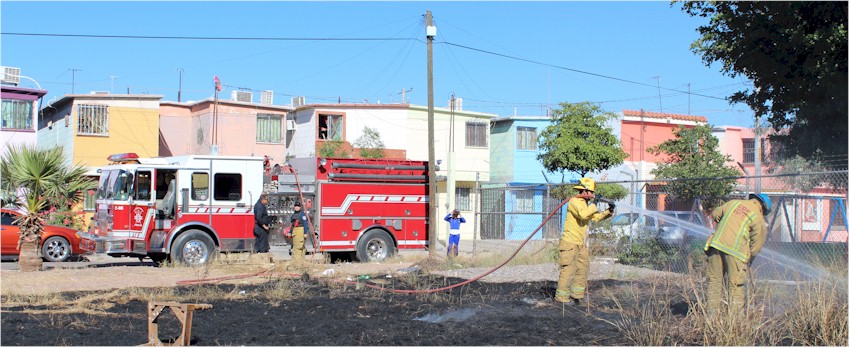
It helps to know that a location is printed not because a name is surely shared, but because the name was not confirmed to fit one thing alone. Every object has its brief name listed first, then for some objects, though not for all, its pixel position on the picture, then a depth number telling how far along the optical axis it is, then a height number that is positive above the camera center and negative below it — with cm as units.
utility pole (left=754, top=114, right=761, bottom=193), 3222 +217
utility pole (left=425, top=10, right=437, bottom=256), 1986 -19
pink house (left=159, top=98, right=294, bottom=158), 3775 +313
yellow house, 3356 +278
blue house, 4216 +242
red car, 1944 -106
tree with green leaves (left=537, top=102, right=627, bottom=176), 3372 +236
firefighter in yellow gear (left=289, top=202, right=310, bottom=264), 1667 -73
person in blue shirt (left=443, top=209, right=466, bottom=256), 2111 -72
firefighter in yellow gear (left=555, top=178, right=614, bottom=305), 1088 -58
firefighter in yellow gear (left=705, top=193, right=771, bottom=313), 891 -42
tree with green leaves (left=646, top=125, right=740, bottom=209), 3061 +172
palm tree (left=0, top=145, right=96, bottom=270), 1584 +22
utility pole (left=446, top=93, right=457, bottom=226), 3662 +78
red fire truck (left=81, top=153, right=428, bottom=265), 1725 -14
